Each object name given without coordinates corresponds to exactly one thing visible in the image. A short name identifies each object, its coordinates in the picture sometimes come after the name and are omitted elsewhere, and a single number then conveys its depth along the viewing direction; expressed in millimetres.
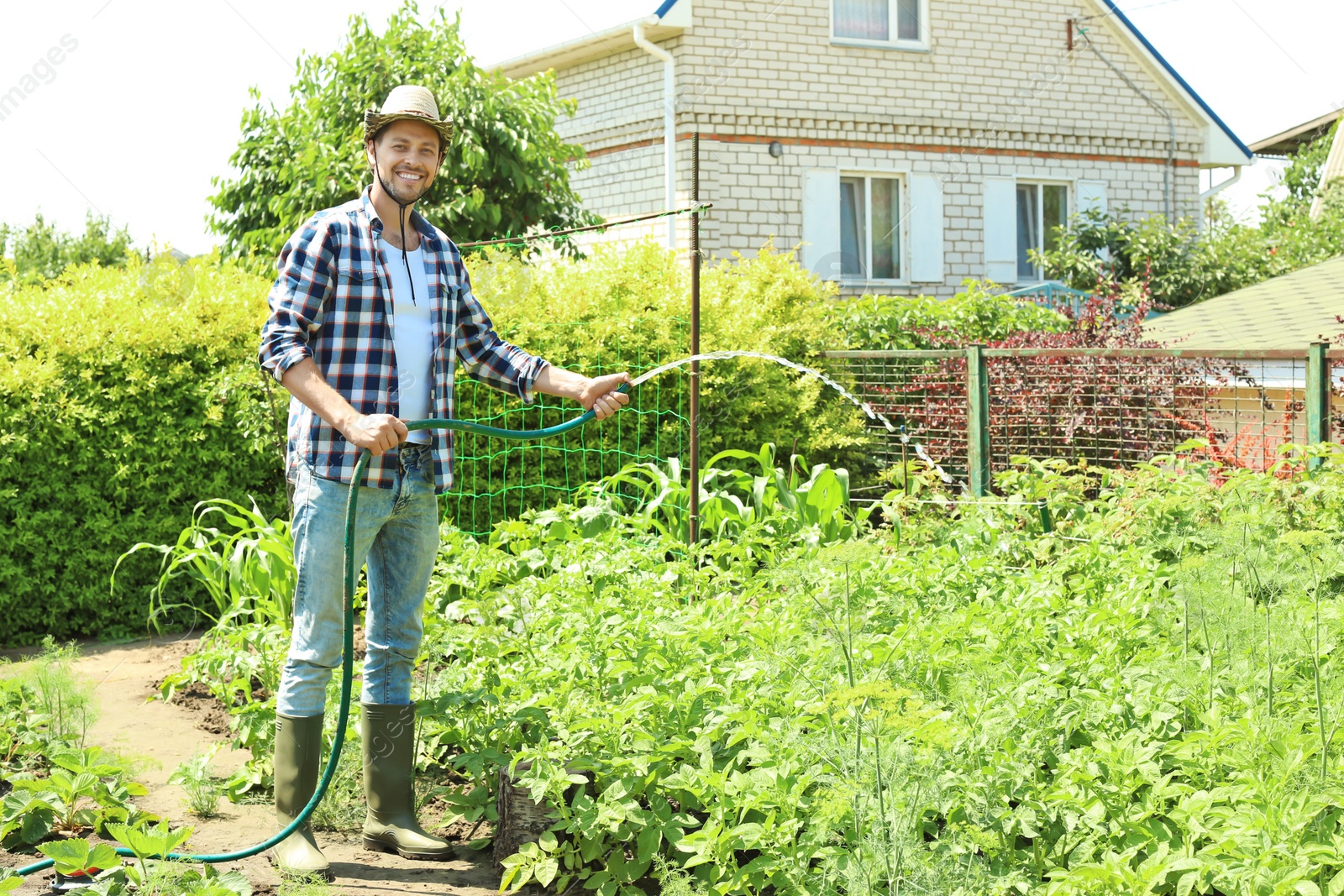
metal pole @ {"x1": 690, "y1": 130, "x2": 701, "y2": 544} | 5102
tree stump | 3057
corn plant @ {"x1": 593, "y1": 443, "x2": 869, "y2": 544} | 5504
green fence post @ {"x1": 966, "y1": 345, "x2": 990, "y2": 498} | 7109
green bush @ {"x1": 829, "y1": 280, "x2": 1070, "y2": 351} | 9156
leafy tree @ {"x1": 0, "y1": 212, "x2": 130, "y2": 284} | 26562
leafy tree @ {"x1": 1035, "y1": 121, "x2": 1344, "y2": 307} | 14414
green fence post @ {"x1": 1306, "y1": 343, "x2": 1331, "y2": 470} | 5711
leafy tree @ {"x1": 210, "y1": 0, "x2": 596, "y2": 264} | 9203
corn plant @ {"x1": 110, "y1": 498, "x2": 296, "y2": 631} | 4789
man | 3016
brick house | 12977
